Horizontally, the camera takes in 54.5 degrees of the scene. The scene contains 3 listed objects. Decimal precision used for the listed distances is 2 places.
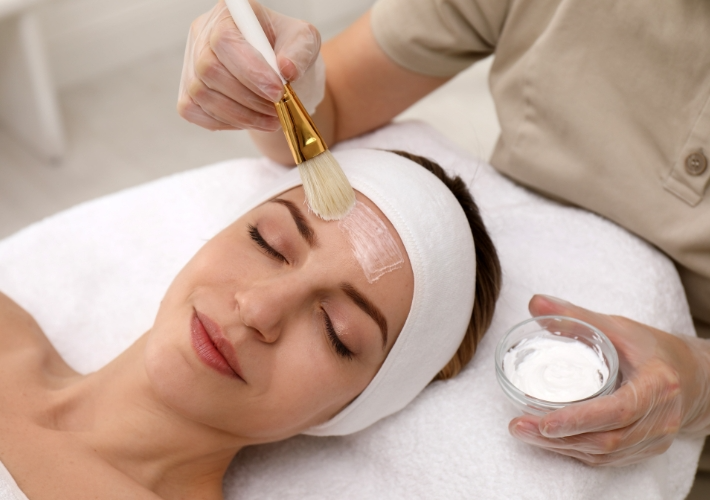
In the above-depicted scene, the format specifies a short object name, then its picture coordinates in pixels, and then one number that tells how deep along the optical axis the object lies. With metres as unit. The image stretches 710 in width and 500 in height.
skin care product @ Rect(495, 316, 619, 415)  1.05
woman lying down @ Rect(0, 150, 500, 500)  1.02
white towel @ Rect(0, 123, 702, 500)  1.16
